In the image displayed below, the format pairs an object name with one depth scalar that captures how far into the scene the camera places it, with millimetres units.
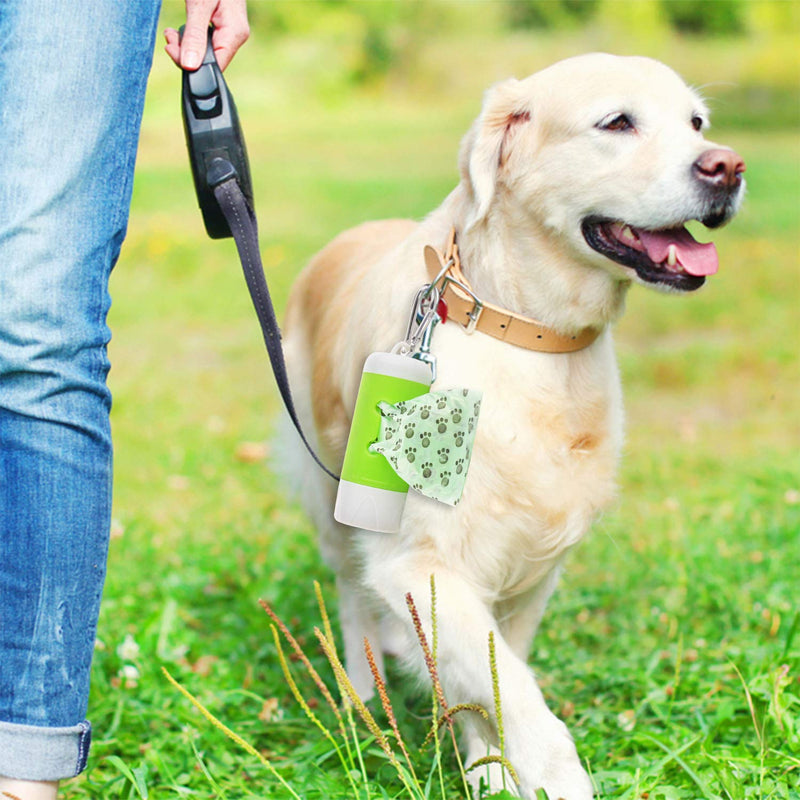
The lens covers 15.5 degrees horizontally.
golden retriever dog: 2013
